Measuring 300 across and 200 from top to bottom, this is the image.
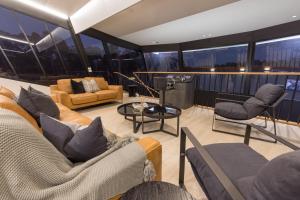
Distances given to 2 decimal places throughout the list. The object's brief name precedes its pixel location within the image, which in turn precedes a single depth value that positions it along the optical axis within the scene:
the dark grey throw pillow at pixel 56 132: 1.03
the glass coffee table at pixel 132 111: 2.67
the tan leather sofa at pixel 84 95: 3.54
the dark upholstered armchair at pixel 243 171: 0.60
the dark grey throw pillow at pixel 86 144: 0.98
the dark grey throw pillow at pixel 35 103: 1.65
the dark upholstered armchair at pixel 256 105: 2.37
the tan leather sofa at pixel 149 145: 1.11
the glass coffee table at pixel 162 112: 2.49
